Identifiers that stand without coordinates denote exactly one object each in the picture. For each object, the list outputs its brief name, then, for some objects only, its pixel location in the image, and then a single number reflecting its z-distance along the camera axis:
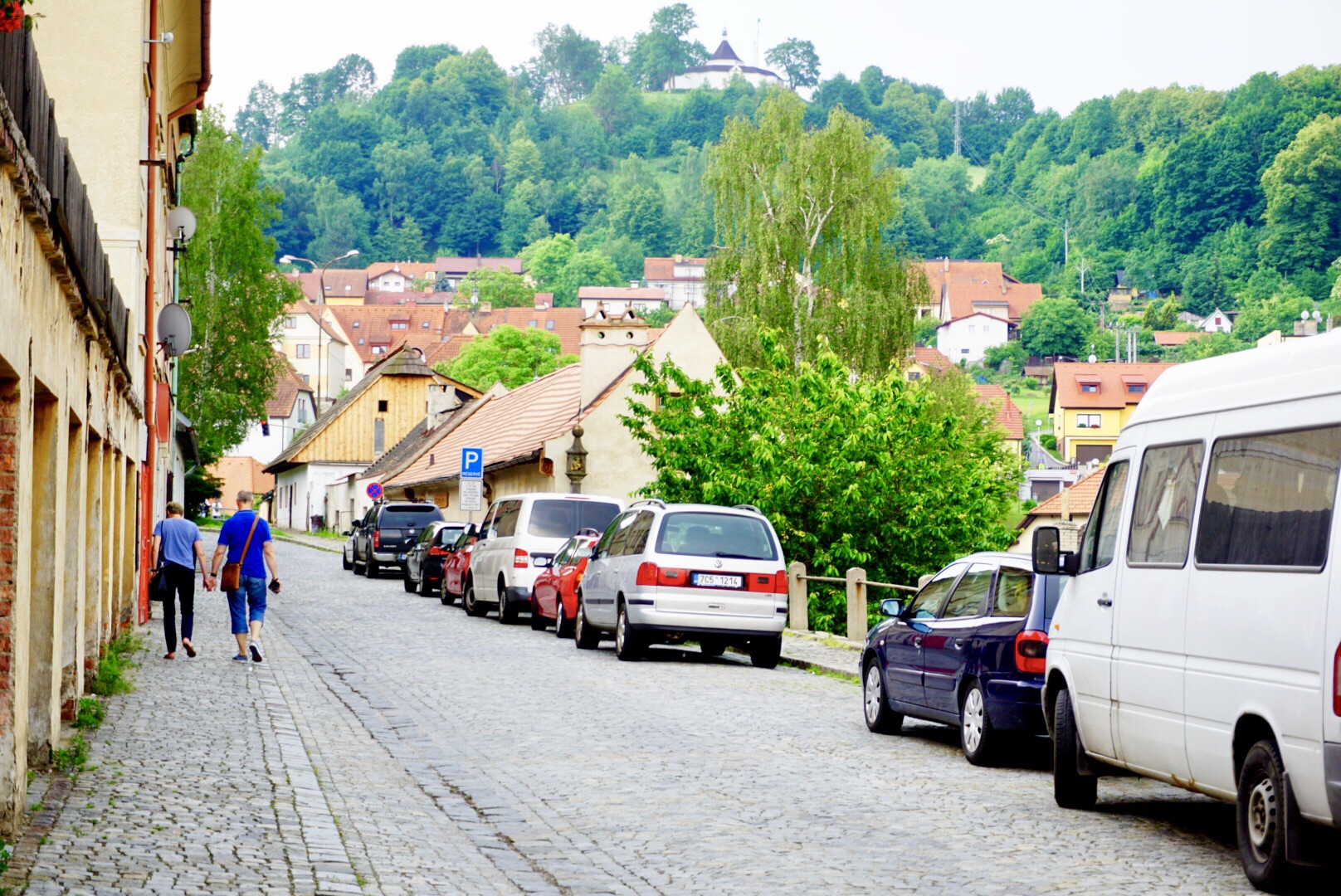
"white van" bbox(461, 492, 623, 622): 25.92
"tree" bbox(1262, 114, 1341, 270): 131.38
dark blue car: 11.24
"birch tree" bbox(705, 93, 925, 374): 51.00
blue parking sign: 35.56
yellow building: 127.38
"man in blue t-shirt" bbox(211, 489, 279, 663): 17.12
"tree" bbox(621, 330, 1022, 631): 29.47
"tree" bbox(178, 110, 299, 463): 57.97
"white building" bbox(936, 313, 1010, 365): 178.12
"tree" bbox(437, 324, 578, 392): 94.56
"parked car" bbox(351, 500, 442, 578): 40.53
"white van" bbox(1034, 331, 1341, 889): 6.94
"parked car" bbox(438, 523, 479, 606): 29.84
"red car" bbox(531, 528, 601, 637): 23.12
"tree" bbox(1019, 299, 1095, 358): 158.62
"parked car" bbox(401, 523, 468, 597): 34.09
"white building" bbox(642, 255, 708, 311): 194.50
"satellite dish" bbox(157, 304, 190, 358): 25.47
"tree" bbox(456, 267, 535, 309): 171.38
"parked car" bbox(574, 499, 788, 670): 19.02
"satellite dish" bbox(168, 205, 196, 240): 28.70
